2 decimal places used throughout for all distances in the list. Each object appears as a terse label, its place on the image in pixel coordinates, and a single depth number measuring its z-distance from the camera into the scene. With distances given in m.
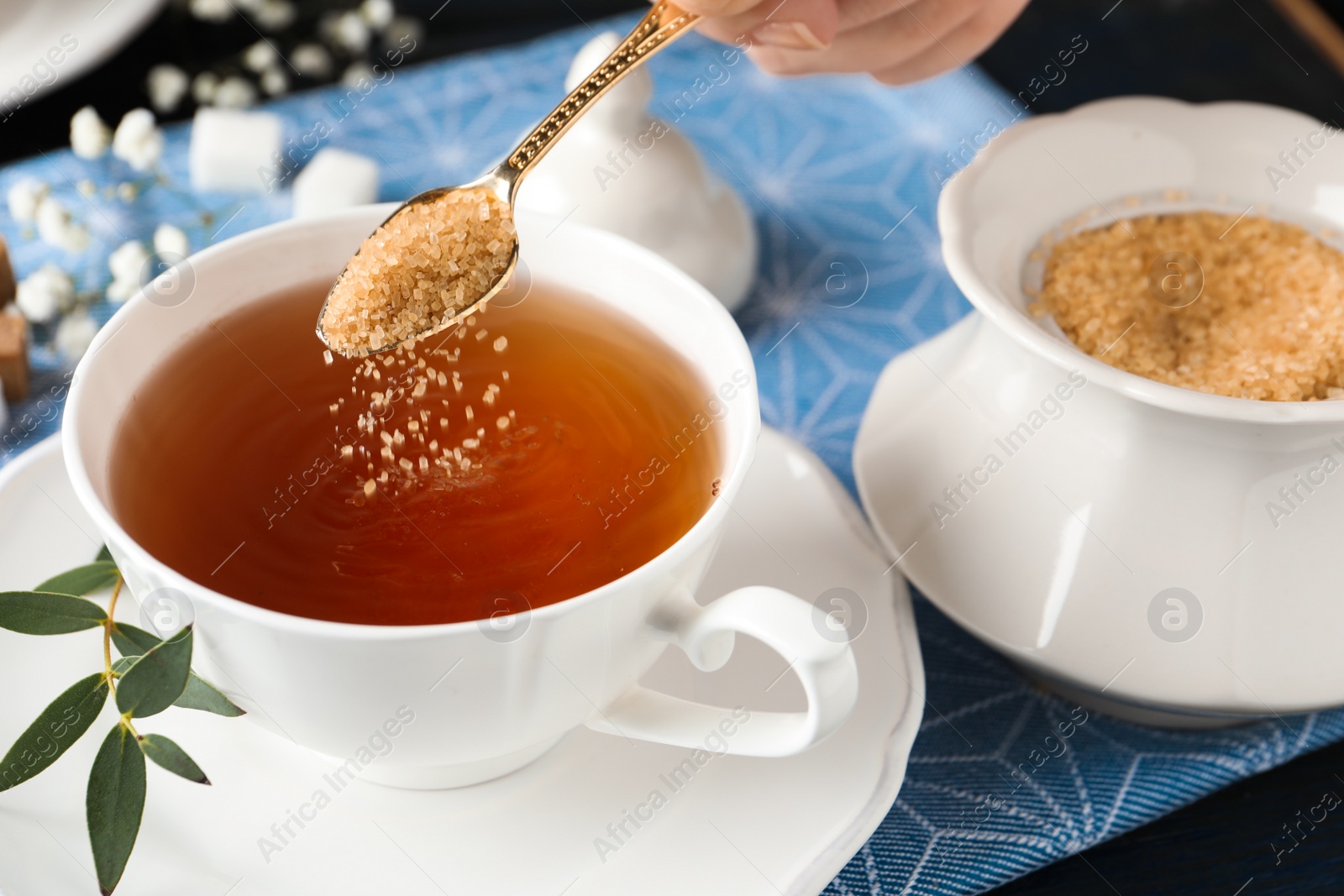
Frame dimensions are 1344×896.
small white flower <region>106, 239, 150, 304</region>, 0.63
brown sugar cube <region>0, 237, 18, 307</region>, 0.63
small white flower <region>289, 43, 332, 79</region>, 0.73
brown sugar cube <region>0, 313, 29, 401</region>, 0.60
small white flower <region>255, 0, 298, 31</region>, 0.74
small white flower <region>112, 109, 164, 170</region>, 0.65
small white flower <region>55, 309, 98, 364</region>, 0.62
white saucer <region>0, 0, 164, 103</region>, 0.67
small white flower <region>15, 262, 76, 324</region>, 0.62
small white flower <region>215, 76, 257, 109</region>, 0.70
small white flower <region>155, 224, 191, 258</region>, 0.64
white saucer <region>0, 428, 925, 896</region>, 0.51
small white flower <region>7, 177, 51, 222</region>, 0.64
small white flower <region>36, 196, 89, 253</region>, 0.64
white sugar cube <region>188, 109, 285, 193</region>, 0.66
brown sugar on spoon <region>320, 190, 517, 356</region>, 0.55
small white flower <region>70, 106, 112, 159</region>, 0.66
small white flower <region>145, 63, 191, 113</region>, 0.70
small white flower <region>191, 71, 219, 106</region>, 0.70
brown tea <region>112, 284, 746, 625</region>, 0.53
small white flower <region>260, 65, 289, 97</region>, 0.72
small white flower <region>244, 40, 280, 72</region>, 0.72
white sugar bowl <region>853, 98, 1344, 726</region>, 0.54
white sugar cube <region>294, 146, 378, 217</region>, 0.65
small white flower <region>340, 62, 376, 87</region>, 0.71
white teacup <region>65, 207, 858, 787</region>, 0.49
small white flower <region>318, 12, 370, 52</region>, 0.73
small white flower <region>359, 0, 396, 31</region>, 0.73
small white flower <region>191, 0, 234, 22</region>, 0.73
